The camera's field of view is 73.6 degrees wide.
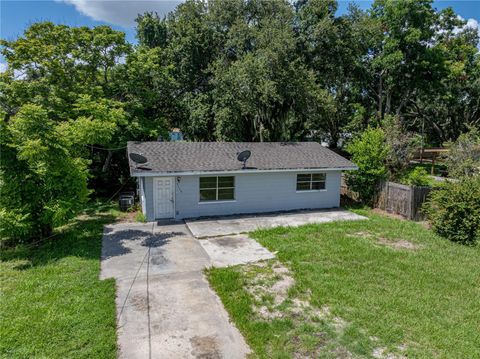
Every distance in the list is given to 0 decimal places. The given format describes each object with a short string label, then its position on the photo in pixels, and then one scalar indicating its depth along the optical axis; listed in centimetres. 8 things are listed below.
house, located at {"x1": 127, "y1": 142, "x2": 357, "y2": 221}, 1331
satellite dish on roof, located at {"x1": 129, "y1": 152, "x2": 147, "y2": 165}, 1280
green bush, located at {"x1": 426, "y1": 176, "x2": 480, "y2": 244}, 1112
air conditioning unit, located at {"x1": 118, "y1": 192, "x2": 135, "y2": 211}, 1531
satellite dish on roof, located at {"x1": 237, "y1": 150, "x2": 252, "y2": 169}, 1455
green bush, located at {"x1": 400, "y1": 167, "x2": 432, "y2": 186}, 1502
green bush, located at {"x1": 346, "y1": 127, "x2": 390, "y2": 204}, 1569
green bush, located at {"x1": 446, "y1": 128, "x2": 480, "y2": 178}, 1434
